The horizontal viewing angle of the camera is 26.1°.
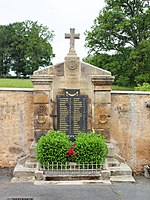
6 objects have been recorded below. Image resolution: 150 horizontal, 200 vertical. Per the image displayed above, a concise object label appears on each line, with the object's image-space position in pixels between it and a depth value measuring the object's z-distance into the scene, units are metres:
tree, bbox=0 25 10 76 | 48.95
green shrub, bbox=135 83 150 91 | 14.54
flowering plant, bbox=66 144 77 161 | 9.50
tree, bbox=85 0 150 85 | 23.08
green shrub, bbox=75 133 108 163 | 9.45
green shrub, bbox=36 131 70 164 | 9.34
